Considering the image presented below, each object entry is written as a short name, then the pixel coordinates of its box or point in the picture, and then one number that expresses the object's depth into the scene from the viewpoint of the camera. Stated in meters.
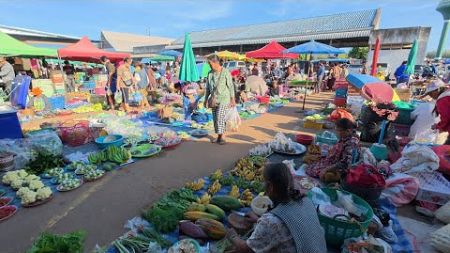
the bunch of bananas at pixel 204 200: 3.36
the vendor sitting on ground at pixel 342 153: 3.61
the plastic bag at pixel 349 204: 2.82
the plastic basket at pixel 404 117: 5.69
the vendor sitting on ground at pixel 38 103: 9.24
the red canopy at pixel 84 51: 11.42
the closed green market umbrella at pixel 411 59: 14.02
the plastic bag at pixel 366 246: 2.30
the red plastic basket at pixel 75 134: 5.76
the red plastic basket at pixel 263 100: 10.42
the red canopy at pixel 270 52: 13.69
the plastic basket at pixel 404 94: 8.61
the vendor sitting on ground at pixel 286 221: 1.70
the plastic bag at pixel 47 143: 4.73
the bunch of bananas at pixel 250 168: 4.17
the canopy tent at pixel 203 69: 13.68
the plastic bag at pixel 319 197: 2.97
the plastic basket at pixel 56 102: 9.66
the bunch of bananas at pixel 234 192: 3.53
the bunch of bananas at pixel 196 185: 3.82
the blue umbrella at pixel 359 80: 6.49
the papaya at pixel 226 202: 3.29
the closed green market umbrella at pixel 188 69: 8.56
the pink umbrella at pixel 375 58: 8.84
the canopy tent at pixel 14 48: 9.11
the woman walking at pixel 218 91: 5.56
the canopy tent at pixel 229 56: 14.83
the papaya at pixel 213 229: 2.78
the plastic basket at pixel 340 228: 2.48
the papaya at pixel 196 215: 2.98
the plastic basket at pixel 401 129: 5.84
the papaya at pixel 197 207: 3.12
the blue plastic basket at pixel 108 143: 5.38
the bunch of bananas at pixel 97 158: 4.82
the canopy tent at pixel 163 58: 19.75
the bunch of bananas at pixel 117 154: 4.86
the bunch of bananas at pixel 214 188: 3.73
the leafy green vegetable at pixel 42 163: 4.43
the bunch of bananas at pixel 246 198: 3.41
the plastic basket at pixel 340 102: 9.39
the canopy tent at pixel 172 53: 17.82
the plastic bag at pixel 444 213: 3.05
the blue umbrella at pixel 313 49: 11.03
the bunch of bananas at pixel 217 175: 4.13
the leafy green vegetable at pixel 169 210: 2.92
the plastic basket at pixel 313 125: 7.38
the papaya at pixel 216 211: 3.10
